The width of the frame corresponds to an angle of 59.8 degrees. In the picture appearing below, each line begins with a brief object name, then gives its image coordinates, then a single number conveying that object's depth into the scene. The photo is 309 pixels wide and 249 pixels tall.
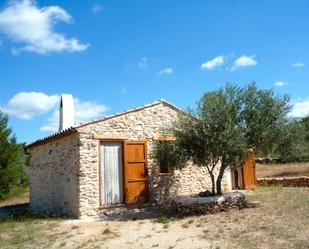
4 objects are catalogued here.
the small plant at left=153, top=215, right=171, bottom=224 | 8.25
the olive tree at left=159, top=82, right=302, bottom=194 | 9.04
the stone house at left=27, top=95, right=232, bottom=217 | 9.61
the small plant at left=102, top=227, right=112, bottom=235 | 7.38
